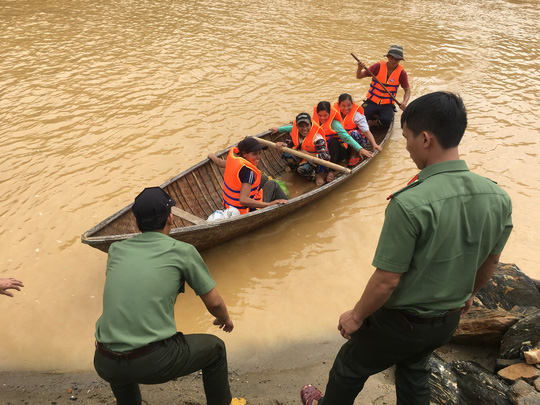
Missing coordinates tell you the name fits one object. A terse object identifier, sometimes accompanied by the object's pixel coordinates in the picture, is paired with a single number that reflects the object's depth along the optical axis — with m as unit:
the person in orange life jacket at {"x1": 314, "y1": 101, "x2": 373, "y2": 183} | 6.02
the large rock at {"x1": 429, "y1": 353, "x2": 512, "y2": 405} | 2.84
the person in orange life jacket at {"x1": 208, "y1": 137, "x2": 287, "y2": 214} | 4.47
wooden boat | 4.14
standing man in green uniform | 1.72
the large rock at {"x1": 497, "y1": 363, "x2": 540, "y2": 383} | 2.91
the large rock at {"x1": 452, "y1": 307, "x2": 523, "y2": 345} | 3.44
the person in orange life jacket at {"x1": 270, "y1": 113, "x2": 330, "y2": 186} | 5.87
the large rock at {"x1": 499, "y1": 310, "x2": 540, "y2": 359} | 3.11
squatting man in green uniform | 2.06
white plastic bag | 4.70
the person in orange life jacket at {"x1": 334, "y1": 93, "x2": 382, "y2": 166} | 6.32
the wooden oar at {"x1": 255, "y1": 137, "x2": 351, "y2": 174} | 5.57
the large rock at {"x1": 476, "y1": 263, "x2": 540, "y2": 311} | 3.80
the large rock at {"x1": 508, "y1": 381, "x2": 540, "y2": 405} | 2.61
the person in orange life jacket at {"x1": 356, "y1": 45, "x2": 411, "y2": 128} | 6.77
